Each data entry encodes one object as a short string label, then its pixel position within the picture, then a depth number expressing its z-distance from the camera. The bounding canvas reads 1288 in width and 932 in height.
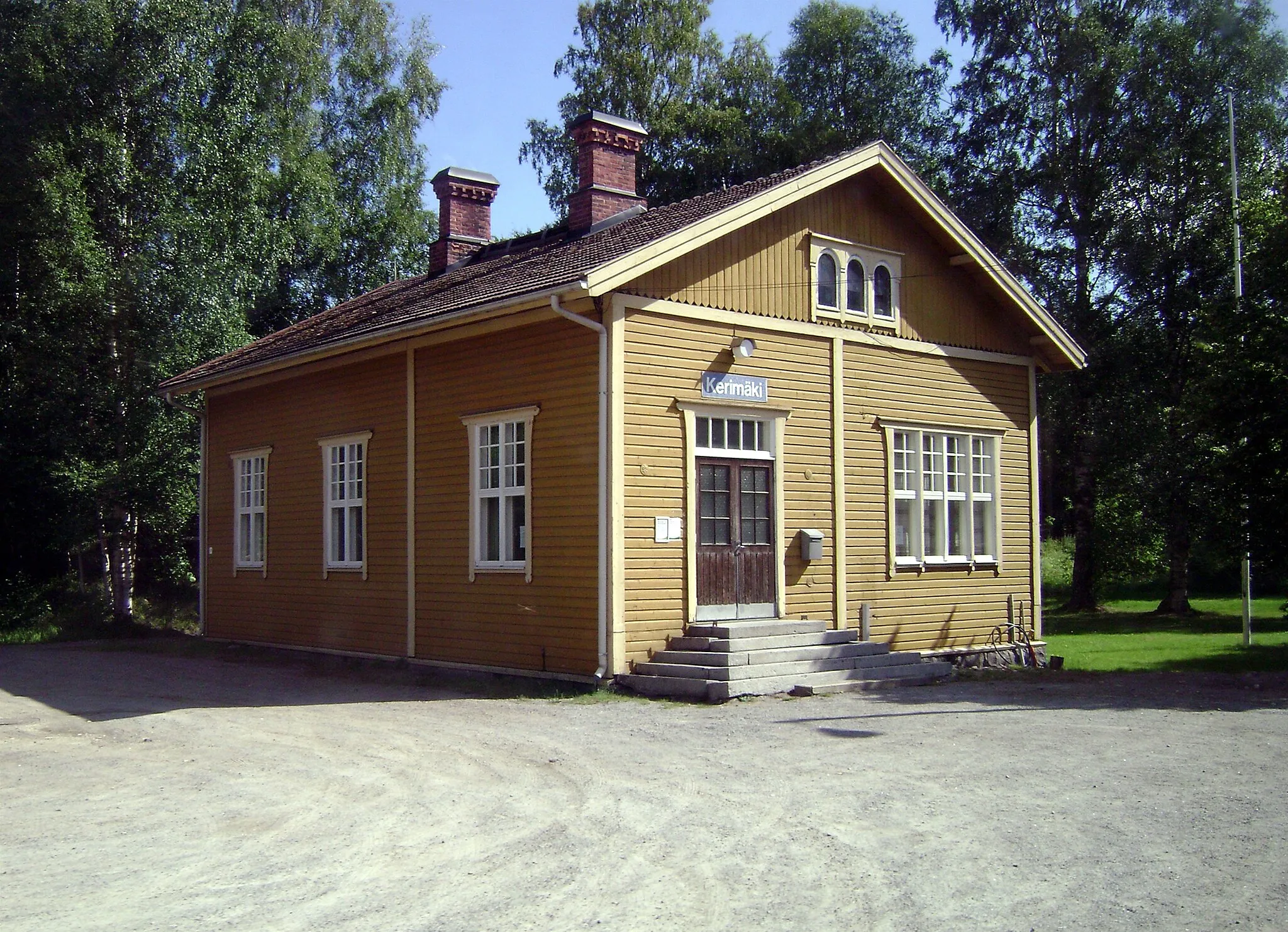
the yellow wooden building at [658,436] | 13.35
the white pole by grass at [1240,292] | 20.11
